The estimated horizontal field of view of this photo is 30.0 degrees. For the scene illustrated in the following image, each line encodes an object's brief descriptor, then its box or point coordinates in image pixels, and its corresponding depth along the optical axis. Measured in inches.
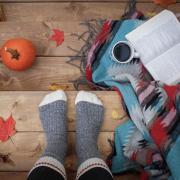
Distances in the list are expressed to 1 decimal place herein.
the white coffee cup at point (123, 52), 42.5
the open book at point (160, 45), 41.8
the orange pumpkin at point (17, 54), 41.5
